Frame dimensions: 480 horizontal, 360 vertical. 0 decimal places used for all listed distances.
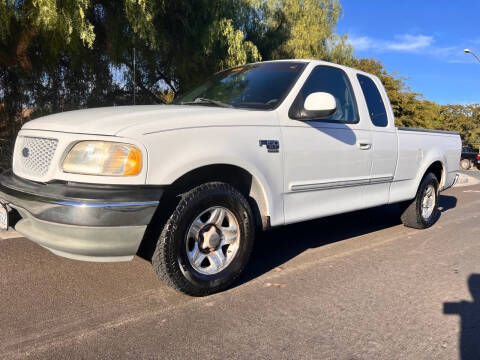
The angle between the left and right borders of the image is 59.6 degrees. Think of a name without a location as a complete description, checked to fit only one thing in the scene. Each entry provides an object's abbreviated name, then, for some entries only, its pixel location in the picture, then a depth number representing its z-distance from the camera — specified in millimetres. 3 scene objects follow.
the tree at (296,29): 14516
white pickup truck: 2561
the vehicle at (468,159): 25375
